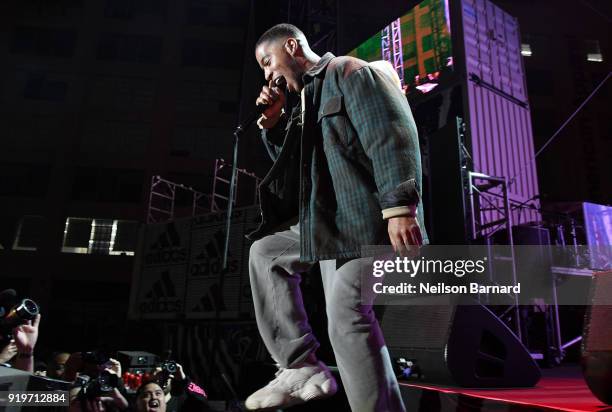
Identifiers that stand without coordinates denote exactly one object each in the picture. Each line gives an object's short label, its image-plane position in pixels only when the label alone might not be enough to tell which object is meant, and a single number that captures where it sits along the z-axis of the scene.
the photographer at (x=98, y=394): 2.94
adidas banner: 8.55
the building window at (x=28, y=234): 21.20
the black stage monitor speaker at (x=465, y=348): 2.41
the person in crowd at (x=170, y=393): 3.61
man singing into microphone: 1.59
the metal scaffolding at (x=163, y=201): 21.31
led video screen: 10.12
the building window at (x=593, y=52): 23.81
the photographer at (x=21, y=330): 2.38
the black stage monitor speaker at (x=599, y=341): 1.68
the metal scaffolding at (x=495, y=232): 5.62
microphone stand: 3.05
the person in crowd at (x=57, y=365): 4.96
